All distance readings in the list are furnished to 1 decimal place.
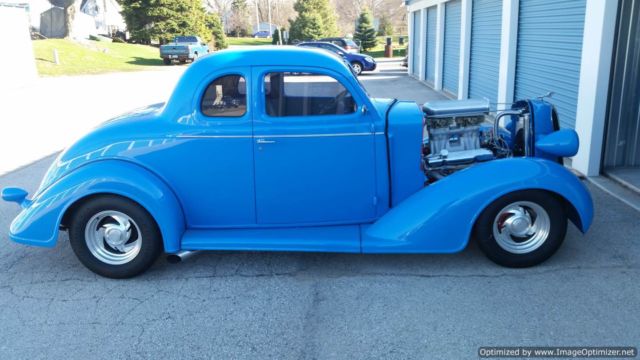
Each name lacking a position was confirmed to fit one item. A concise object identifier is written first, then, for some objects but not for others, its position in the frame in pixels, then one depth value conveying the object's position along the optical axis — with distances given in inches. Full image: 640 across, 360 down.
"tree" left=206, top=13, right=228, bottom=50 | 1979.6
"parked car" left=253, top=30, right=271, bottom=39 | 2990.7
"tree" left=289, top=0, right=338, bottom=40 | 1999.3
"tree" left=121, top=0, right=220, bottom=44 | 1716.3
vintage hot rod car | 169.6
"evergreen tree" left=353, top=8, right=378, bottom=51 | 1755.7
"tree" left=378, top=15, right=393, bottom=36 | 2336.4
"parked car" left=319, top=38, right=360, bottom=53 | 1152.2
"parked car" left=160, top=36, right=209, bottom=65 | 1423.5
